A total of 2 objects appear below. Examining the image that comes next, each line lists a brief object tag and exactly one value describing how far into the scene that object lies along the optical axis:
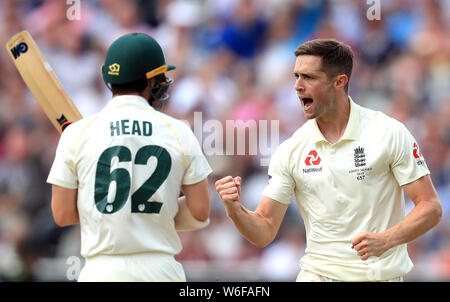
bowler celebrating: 8.28
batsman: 7.26
